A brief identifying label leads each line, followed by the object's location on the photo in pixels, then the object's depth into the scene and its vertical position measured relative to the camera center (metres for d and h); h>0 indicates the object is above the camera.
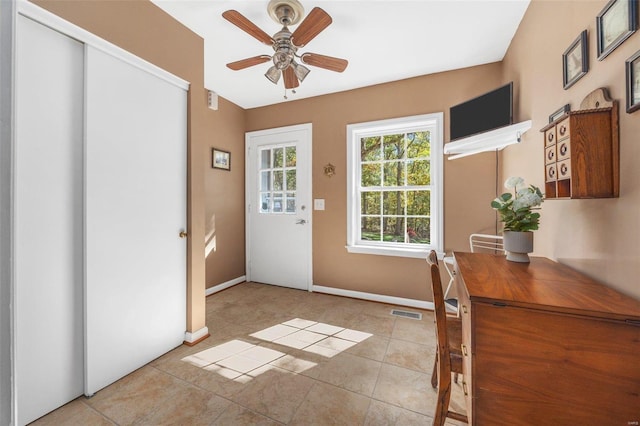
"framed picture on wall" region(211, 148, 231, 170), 3.47 +0.75
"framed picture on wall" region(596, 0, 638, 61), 0.95 +0.74
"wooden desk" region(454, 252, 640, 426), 0.77 -0.45
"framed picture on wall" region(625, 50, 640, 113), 0.92 +0.47
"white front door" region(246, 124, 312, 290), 3.64 +0.11
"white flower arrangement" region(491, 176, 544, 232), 1.37 +0.03
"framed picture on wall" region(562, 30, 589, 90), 1.24 +0.76
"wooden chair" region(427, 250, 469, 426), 1.22 -0.71
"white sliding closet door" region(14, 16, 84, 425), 1.38 -0.03
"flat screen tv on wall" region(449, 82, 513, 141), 2.21 +0.92
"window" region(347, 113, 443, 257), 3.01 +0.33
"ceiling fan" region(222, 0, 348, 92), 1.67 +1.22
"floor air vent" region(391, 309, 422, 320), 2.80 -1.10
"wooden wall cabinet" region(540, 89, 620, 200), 1.04 +0.26
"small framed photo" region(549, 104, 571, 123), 1.39 +0.56
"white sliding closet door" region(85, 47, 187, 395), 1.65 -0.02
